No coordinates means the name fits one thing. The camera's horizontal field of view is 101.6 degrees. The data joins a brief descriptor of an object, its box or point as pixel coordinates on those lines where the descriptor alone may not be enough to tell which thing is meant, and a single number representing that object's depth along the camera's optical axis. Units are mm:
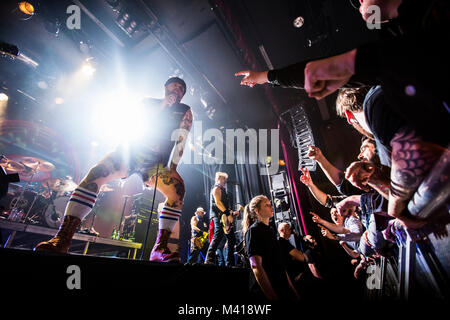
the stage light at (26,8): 4105
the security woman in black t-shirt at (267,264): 2057
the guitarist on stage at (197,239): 5362
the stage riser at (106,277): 893
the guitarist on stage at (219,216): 4375
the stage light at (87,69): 5687
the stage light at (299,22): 4480
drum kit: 4900
